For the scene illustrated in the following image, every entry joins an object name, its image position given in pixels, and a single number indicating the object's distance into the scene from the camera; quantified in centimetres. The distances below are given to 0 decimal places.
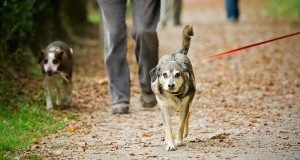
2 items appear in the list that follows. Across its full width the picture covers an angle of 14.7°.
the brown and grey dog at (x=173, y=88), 1233
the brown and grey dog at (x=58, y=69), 1705
